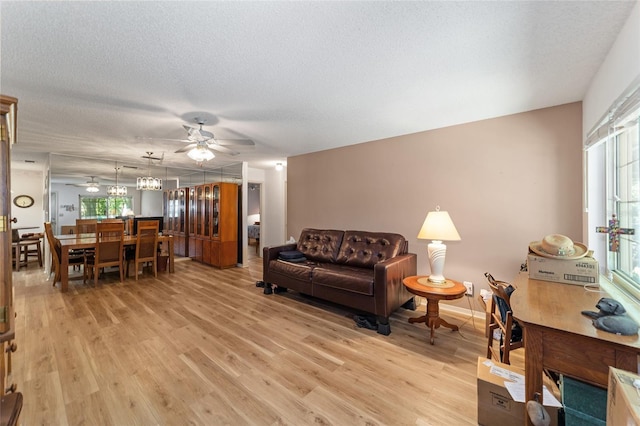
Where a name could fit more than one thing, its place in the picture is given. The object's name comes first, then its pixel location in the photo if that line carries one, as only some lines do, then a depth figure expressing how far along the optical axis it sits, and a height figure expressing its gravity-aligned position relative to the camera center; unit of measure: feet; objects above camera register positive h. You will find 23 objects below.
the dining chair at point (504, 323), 5.60 -2.73
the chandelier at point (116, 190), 18.65 +1.72
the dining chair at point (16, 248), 16.84 -2.40
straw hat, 5.97 -0.92
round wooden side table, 7.61 -2.51
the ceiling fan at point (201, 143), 9.60 +2.88
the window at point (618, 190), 5.00 +0.55
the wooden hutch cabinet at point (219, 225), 17.76 -0.93
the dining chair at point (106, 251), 13.76 -2.17
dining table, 12.76 -1.74
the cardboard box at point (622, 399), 2.31 -1.88
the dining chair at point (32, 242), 18.18 -2.11
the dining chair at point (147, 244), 14.90 -1.90
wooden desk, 3.27 -1.86
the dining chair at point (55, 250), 13.47 -2.04
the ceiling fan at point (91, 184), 19.18 +2.30
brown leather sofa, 8.71 -2.46
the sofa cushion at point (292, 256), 12.26 -2.19
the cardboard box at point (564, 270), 5.60 -1.38
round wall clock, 21.28 +1.06
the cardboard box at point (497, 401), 4.64 -3.63
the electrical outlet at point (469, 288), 9.92 -3.06
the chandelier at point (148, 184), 16.66 +1.96
